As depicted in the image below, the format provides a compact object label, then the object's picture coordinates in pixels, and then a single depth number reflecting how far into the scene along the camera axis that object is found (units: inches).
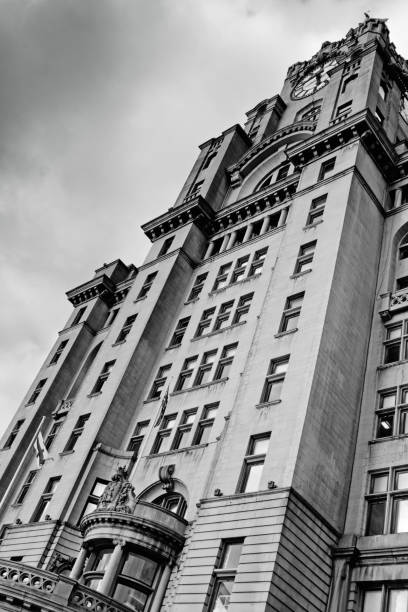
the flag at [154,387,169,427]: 1601.9
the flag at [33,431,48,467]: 1724.9
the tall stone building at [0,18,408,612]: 1126.4
